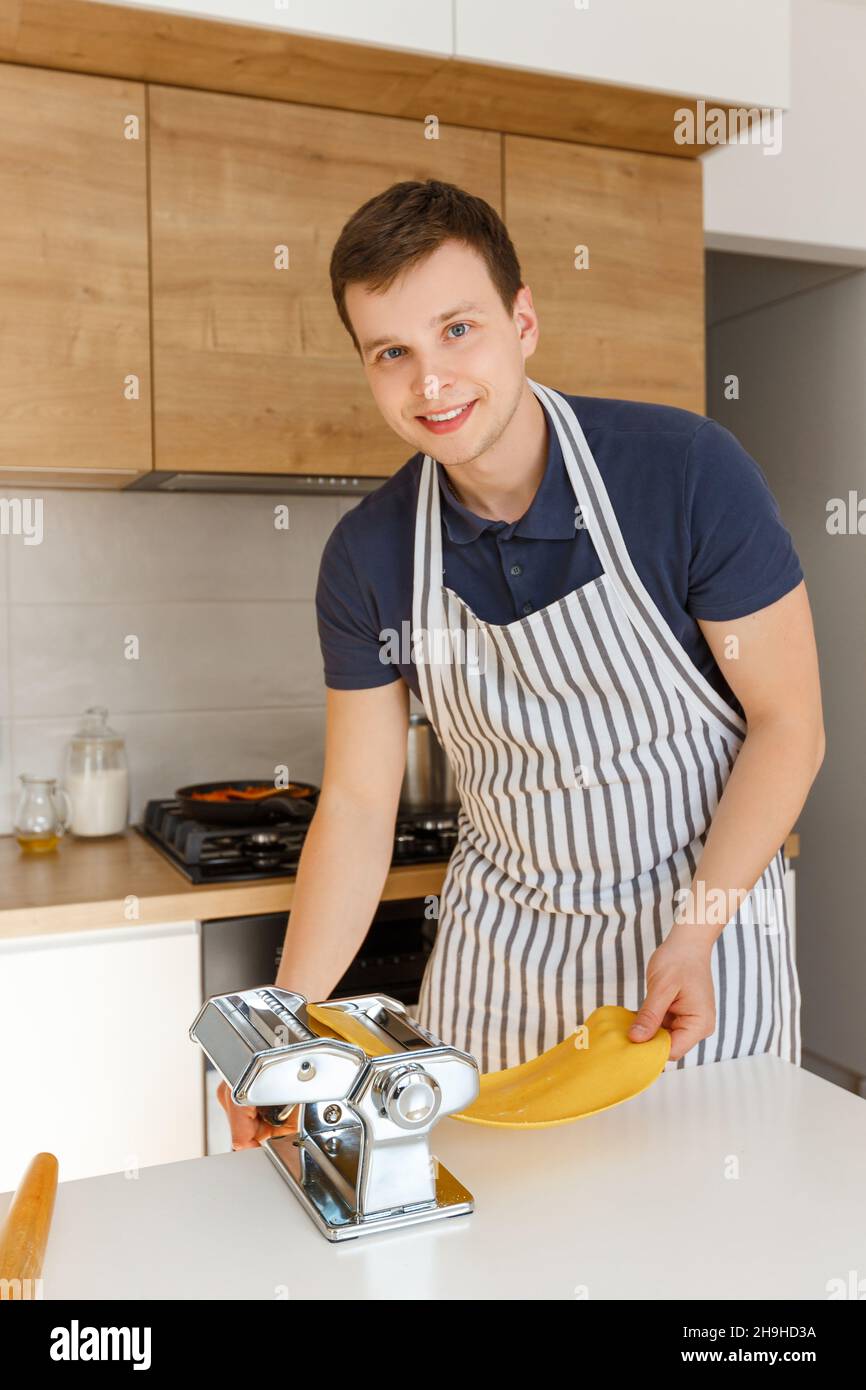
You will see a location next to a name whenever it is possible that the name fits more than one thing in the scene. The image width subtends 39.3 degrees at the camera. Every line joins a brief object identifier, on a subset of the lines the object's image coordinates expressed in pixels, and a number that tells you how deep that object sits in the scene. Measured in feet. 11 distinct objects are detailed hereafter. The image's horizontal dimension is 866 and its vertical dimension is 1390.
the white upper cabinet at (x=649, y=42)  5.60
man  3.60
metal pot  7.00
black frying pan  6.12
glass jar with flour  6.57
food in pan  6.42
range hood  6.16
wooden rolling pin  1.94
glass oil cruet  6.26
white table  2.04
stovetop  5.57
